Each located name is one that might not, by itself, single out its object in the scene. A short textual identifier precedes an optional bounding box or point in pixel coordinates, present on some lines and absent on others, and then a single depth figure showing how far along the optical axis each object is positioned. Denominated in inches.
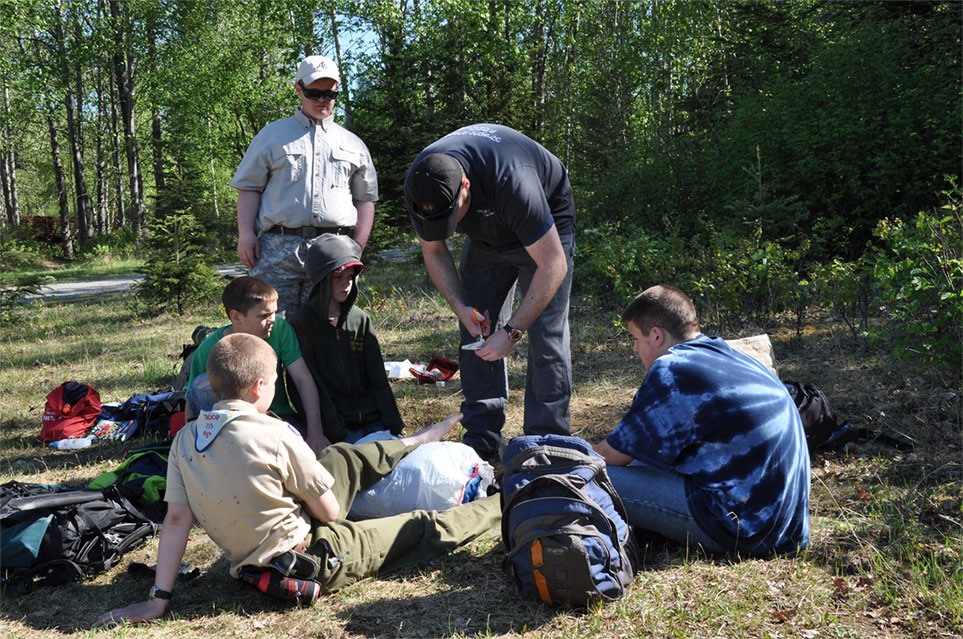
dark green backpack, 154.6
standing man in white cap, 200.4
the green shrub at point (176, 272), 421.7
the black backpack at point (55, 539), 129.9
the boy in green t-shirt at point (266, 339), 160.9
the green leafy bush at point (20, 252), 687.7
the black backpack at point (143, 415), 211.3
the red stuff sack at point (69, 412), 210.1
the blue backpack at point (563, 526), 113.7
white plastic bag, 148.8
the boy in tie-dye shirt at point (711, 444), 122.8
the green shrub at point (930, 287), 186.1
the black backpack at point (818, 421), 172.7
